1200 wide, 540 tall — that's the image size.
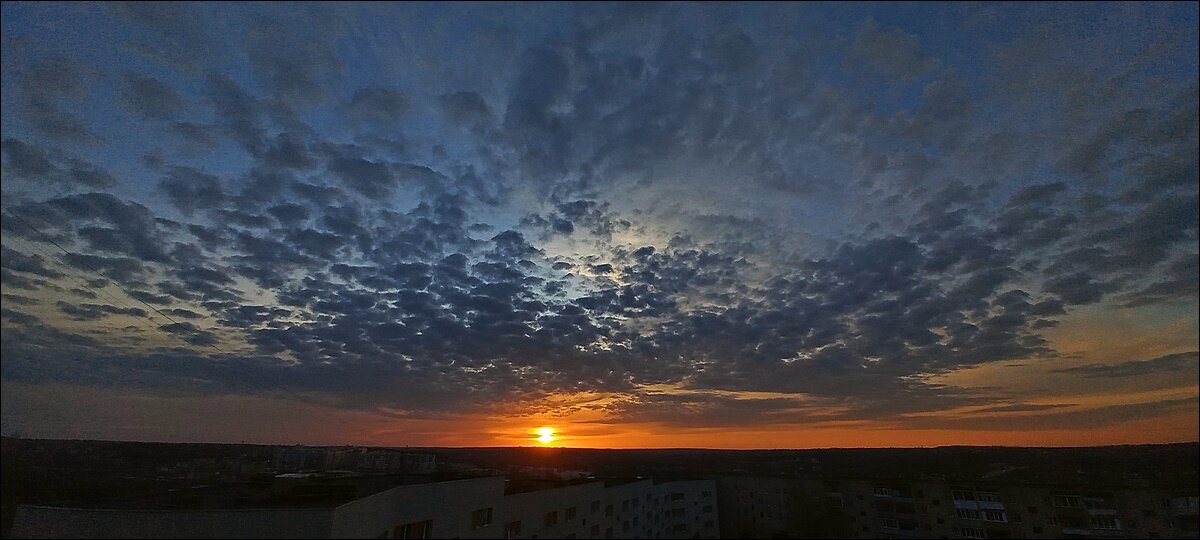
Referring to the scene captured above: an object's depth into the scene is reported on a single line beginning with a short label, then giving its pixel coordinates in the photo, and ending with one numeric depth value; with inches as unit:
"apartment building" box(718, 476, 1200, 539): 1809.8
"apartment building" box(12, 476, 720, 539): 713.6
